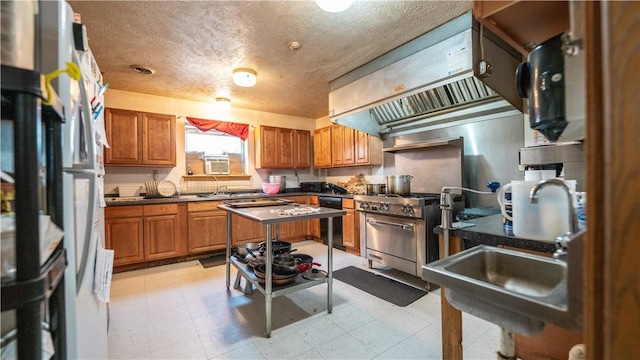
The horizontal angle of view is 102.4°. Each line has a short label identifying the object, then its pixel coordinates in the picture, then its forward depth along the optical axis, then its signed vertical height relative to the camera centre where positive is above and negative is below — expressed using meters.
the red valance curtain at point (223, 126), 4.17 +0.92
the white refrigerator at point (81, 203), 0.80 -0.08
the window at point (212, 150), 4.27 +0.53
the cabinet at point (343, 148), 4.04 +0.53
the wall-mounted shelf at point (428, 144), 2.90 +0.40
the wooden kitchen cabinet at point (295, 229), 4.34 -0.86
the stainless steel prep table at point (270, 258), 1.84 -0.60
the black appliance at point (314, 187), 4.93 -0.15
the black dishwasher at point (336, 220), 4.05 -0.67
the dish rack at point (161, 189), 3.70 -0.11
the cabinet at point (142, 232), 3.09 -0.64
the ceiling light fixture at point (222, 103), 4.04 +1.27
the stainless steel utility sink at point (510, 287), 0.59 -0.34
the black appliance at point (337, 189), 4.61 -0.19
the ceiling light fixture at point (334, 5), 1.75 +1.20
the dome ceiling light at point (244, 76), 2.95 +1.20
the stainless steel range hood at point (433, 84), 2.15 +0.95
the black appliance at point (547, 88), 0.76 +0.27
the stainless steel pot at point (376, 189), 3.44 -0.14
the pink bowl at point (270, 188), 4.54 -0.15
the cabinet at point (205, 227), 3.60 -0.66
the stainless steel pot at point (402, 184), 3.12 -0.08
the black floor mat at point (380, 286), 2.40 -1.12
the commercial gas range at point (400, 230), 2.65 -0.59
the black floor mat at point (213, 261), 3.45 -1.12
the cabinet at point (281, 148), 4.64 +0.60
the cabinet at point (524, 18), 0.75 +0.50
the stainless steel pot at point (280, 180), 4.68 -0.01
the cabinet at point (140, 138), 3.42 +0.60
